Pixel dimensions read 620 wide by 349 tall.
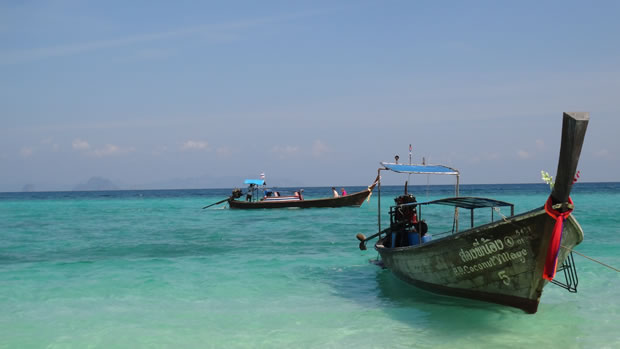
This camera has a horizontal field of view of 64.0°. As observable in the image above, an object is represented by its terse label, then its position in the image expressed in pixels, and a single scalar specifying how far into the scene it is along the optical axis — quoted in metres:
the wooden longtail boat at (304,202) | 39.91
